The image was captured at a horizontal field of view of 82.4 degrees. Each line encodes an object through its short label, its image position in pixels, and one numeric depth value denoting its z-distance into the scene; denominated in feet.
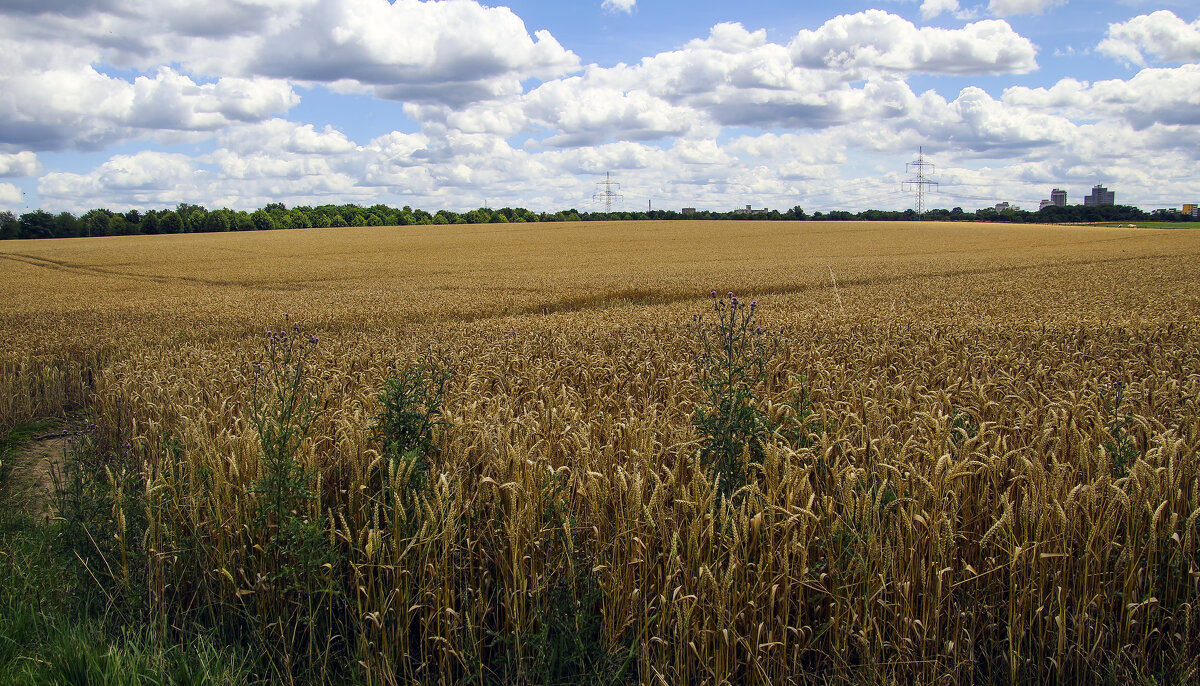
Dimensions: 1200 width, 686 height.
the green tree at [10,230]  260.01
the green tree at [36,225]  262.06
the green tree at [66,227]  269.44
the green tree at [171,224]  273.75
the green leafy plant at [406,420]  13.39
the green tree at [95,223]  273.33
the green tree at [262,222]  289.12
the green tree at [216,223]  275.80
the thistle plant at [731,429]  12.18
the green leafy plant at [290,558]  10.82
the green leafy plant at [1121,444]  11.93
